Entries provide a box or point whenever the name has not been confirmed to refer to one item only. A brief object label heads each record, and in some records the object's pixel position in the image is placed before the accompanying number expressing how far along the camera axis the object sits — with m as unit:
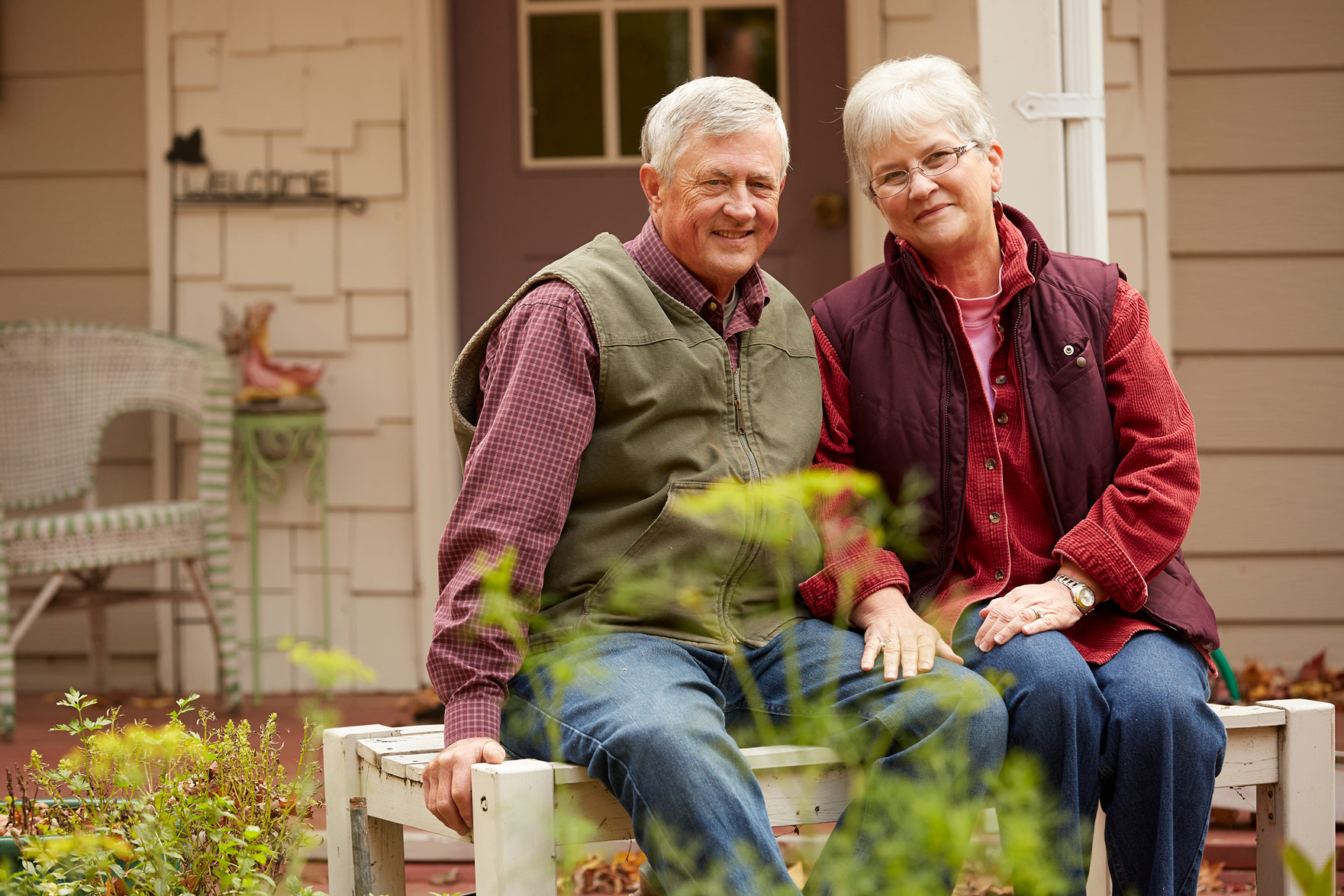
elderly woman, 6.39
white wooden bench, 6.11
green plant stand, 8.31
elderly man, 5.73
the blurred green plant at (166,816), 5.41
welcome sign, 8.36
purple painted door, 8.38
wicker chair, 8.24
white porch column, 7.16
